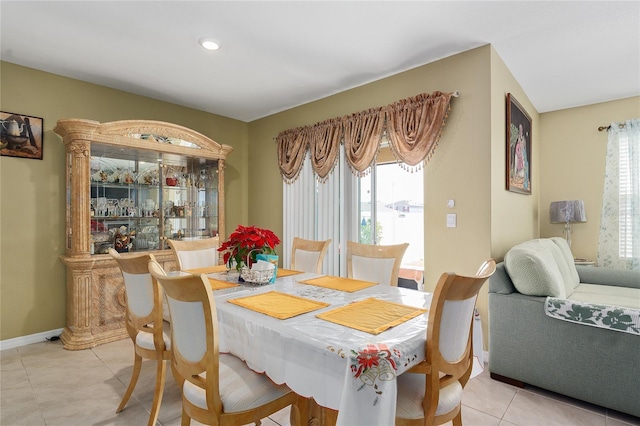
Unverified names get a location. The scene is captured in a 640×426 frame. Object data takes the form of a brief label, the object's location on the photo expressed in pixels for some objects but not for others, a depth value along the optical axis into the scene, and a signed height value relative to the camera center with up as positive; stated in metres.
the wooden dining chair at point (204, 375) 1.26 -0.65
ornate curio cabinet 3.17 +0.13
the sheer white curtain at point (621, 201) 3.71 +0.13
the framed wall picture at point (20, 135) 3.10 +0.73
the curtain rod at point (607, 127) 3.83 +0.99
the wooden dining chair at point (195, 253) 2.73 -0.33
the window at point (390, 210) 3.56 +0.03
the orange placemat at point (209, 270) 2.49 -0.42
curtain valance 3.02 +0.80
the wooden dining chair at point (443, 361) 1.23 -0.57
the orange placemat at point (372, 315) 1.35 -0.44
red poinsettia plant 2.15 -0.20
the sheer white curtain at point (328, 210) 3.80 +0.03
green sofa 2.00 -0.85
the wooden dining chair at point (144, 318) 1.84 -0.60
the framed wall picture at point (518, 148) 3.04 +0.64
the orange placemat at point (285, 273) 2.44 -0.44
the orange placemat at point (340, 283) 2.01 -0.44
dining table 1.04 -0.46
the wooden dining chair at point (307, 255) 2.79 -0.35
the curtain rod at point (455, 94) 2.91 +1.02
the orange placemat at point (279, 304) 1.52 -0.44
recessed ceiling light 2.74 +1.40
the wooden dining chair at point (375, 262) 2.41 -0.36
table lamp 3.87 +0.02
